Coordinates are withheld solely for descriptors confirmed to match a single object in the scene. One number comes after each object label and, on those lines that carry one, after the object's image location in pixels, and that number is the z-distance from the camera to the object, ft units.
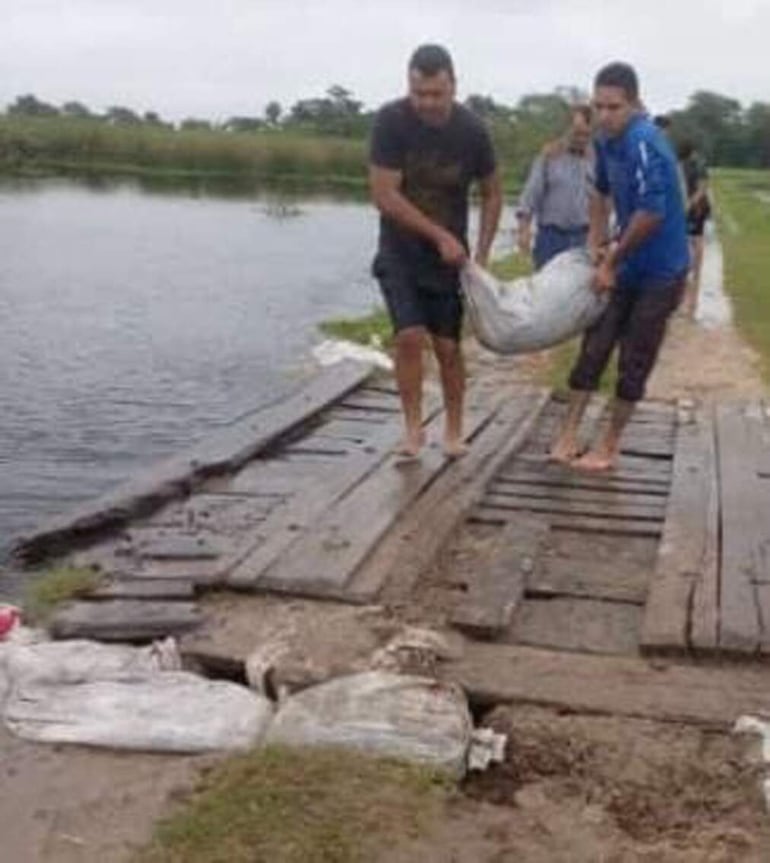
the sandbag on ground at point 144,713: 13.11
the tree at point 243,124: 266.98
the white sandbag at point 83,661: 14.25
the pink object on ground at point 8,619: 15.79
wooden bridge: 16.12
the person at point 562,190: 32.71
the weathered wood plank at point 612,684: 13.76
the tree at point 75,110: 287.28
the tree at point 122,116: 265.54
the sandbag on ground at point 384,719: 12.77
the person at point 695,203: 44.04
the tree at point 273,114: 304.83
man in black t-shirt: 21.84
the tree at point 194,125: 249.34
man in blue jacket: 21.49
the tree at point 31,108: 282.36
